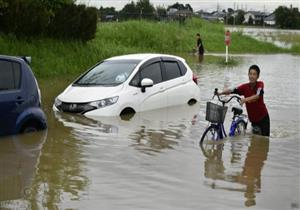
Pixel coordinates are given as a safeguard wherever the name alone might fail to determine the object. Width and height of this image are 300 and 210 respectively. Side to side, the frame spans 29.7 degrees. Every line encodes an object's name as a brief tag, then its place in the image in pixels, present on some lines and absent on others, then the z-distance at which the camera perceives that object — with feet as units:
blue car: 29.58
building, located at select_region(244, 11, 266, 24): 422.00
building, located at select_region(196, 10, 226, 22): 350.60
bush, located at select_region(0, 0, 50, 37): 69.68
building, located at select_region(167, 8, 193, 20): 183.44
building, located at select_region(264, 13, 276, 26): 419.54
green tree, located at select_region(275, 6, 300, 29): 351.87
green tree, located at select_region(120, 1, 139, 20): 174.60
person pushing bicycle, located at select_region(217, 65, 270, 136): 33.96
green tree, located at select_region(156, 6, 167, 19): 186.11
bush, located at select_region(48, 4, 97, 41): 79.39
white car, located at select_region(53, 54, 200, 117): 40.91
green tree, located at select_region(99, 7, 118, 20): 179.05
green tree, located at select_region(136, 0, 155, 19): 201.57
